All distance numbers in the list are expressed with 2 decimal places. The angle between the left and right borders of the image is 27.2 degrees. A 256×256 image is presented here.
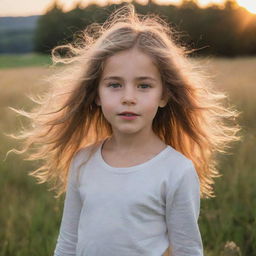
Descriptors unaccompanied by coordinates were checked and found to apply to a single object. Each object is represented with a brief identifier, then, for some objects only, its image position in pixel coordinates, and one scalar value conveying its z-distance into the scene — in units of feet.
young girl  5.70
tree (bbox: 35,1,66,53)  171.42
